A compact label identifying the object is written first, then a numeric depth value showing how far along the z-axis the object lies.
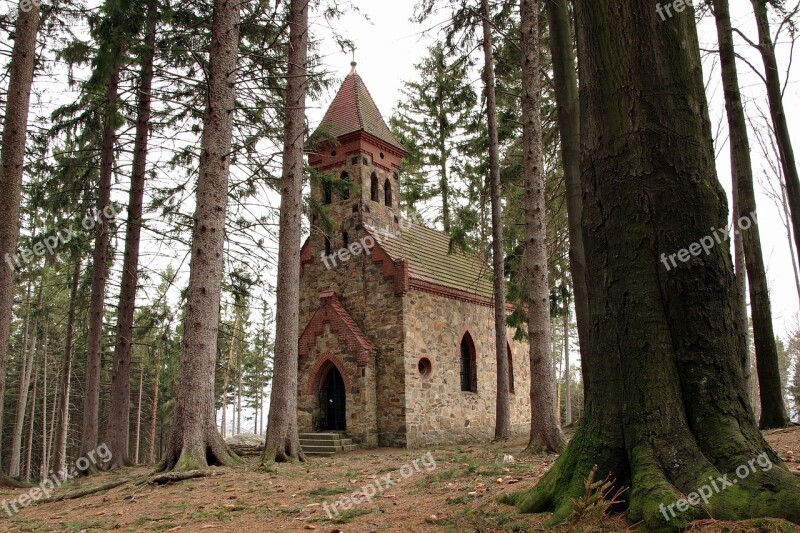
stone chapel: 17.16
